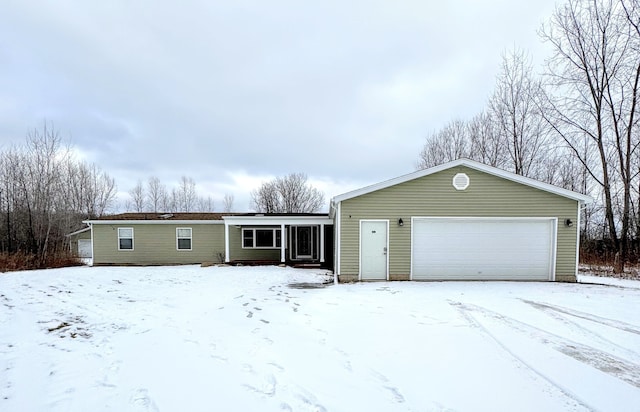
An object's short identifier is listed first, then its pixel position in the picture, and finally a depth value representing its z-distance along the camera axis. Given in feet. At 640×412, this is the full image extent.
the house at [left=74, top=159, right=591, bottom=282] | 33.37
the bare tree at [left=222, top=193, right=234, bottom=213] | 135.64
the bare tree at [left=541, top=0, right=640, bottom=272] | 46.47
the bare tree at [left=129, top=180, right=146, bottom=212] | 116.78
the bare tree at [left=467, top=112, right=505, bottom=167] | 66.13
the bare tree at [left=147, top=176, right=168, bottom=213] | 118.42
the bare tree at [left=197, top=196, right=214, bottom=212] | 127.03
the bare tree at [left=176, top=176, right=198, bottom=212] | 122.21
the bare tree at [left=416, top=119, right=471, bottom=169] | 73.26
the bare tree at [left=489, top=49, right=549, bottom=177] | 59.82
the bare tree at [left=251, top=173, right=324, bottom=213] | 106.83
